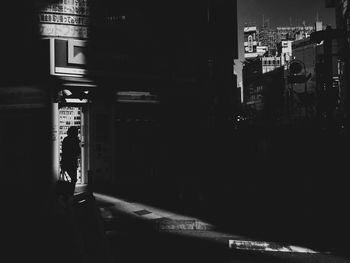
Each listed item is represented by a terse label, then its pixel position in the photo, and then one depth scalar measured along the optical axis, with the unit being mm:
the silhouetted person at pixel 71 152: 9828
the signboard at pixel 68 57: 12102
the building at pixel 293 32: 110250
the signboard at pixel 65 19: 12617
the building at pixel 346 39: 24897
